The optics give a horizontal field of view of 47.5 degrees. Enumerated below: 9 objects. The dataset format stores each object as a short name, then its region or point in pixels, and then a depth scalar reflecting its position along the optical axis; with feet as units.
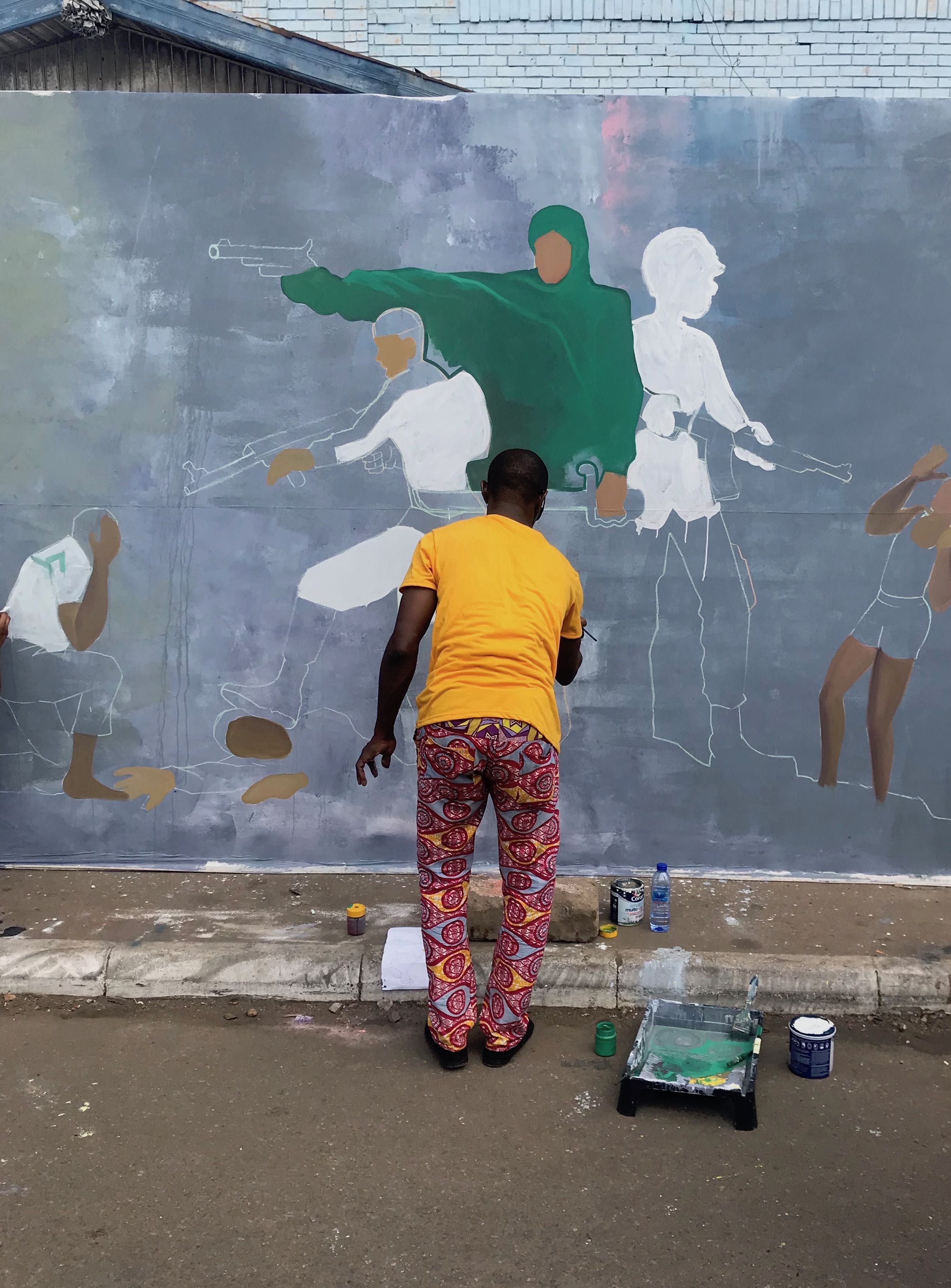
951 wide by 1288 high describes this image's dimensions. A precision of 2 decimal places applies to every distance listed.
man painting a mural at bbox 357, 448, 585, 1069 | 11.02
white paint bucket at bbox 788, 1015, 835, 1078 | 11.27
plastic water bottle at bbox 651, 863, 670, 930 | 14.32
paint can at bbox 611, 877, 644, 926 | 14.46
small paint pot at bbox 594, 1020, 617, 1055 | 11.80
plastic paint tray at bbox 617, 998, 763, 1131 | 10.52
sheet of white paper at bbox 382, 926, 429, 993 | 13.06
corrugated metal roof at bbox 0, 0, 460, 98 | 16.55
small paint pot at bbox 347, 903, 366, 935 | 14.07
